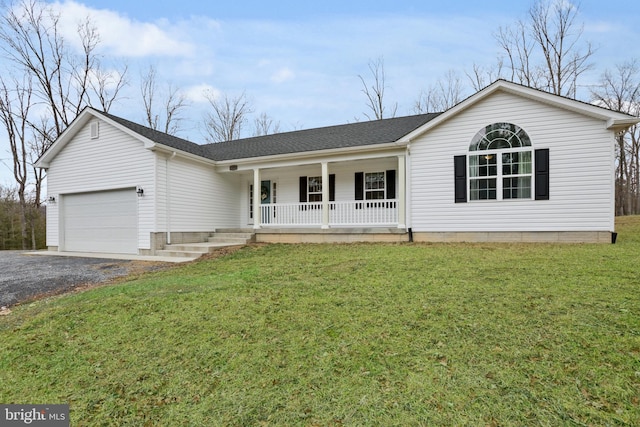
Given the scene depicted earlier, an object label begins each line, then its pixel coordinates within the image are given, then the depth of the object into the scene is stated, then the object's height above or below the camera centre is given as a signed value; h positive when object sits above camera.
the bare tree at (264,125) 26.31 +7.54
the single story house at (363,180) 8.16 +1.07
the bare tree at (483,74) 19.70 +8.97
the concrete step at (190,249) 9.43 -1.16
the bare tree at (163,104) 23.23 +8.50
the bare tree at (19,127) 18.70 +5.55
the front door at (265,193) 13.02 +0.83
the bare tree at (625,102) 19.41 +6.95
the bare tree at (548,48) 17.84 +9.80
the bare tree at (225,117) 25.69 +8.20
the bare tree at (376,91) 21.98 +8.84
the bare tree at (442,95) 21.19 +8.21
